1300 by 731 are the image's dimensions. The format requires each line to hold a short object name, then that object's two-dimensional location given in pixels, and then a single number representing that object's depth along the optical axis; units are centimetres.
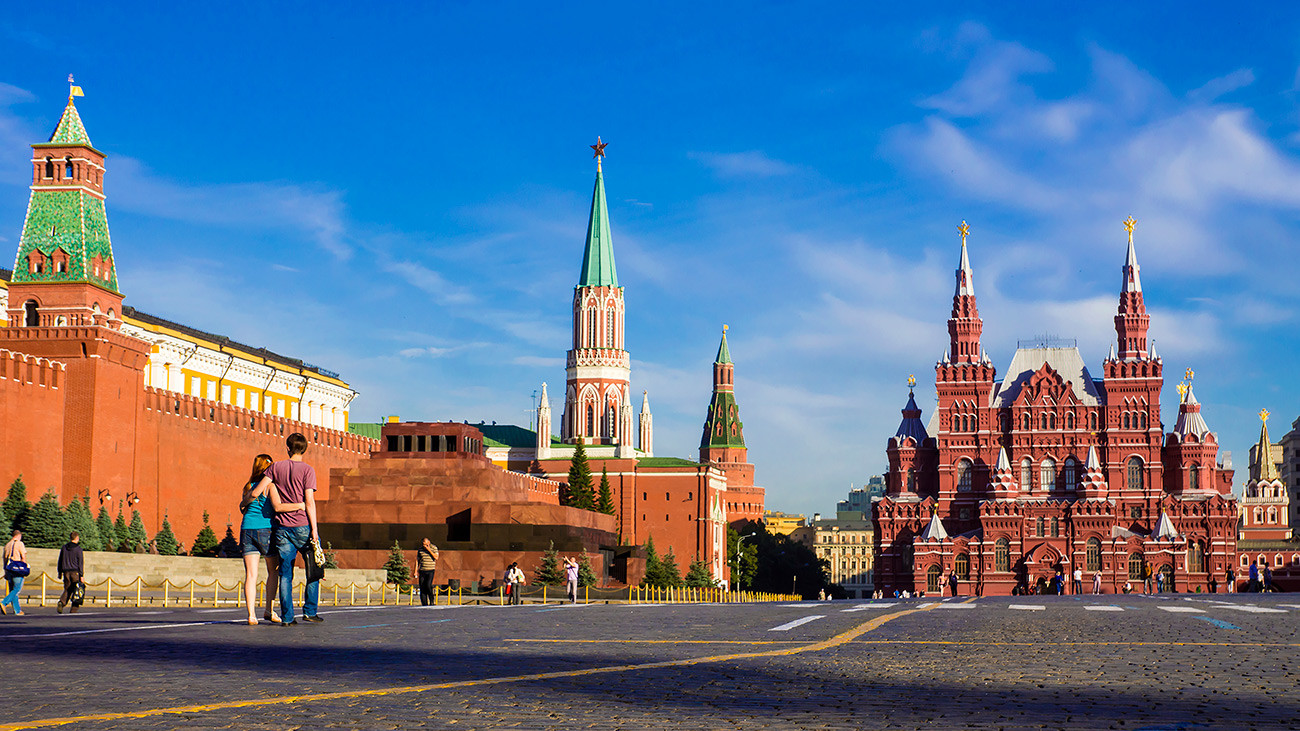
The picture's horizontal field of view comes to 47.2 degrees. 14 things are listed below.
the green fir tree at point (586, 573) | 5953
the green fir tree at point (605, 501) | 11188
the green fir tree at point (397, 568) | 5588
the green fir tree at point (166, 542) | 5119
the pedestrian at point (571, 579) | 3956
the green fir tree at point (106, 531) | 4694
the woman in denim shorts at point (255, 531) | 1341
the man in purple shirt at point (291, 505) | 1322
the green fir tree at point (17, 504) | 4456
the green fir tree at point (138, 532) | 4987
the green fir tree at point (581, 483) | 11144
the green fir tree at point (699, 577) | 10069
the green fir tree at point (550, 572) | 5775
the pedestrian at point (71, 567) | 2323
